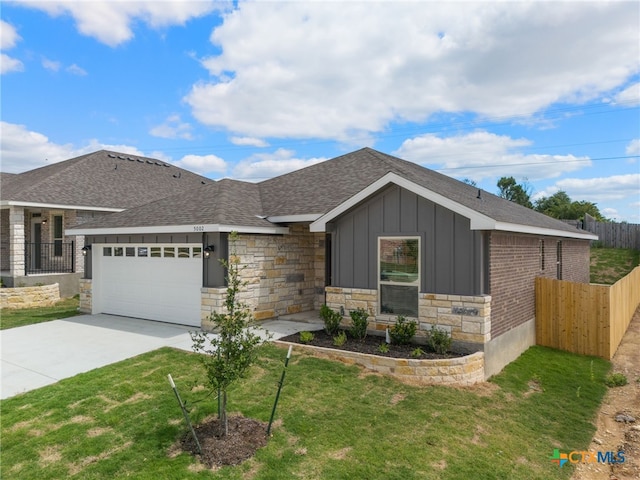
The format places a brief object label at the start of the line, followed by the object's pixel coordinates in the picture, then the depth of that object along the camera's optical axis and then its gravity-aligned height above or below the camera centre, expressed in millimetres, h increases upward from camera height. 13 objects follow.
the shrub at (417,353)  7234 -2013
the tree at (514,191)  55156 +7456
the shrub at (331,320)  8906 -1720
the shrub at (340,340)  8039 -1968
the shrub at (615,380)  8219 -2894
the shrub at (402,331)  7918 -1777
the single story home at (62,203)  14594 +1657
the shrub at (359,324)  8492 -1727
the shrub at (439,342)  7465 -1877
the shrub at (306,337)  8359 -1975
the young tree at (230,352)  4504 -1272
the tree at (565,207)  47031 +4573
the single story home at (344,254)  7777 -246
